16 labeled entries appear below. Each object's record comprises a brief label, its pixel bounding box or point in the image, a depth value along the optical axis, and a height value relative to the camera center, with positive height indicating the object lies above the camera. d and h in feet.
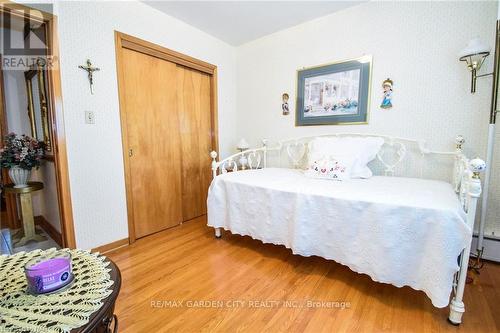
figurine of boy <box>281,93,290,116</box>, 8.79 +1.35
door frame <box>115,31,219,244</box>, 6.48 +2.76
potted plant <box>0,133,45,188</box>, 6.52 -0.40
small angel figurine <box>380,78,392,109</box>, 6.68 +1.32
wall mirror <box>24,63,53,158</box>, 6.59 +1.27
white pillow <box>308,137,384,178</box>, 6.44 -0.33
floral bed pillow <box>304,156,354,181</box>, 6.18 -0.81
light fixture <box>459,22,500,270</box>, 5.03 +1.24
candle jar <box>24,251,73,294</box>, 1.79 -1.06
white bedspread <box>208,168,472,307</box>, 3.72 -1.67
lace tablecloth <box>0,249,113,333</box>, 1.52 -1.19
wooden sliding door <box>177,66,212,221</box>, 8.57 +0.15
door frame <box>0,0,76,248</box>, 5.20 +0.44
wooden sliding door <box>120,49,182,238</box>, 7.02 +0.04
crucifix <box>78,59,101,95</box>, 5.82 +1.83
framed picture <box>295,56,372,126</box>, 7.11 +1.53
